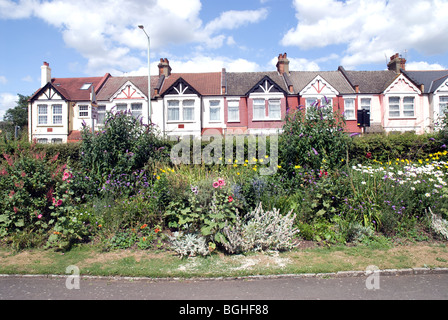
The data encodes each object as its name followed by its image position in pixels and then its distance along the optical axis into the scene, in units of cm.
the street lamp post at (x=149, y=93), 2239
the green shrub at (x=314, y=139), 798
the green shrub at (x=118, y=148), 818
